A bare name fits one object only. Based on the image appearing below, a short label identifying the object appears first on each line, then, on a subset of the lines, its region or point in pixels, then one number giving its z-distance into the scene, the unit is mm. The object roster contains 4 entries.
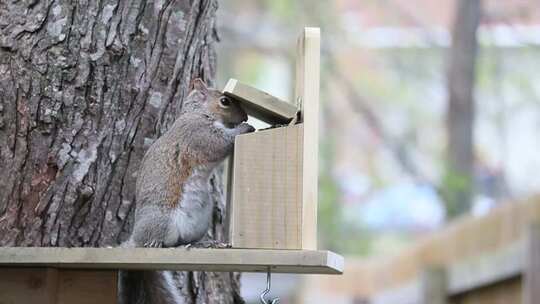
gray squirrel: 6047
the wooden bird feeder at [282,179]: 5793
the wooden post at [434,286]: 13289
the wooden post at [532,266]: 10984
